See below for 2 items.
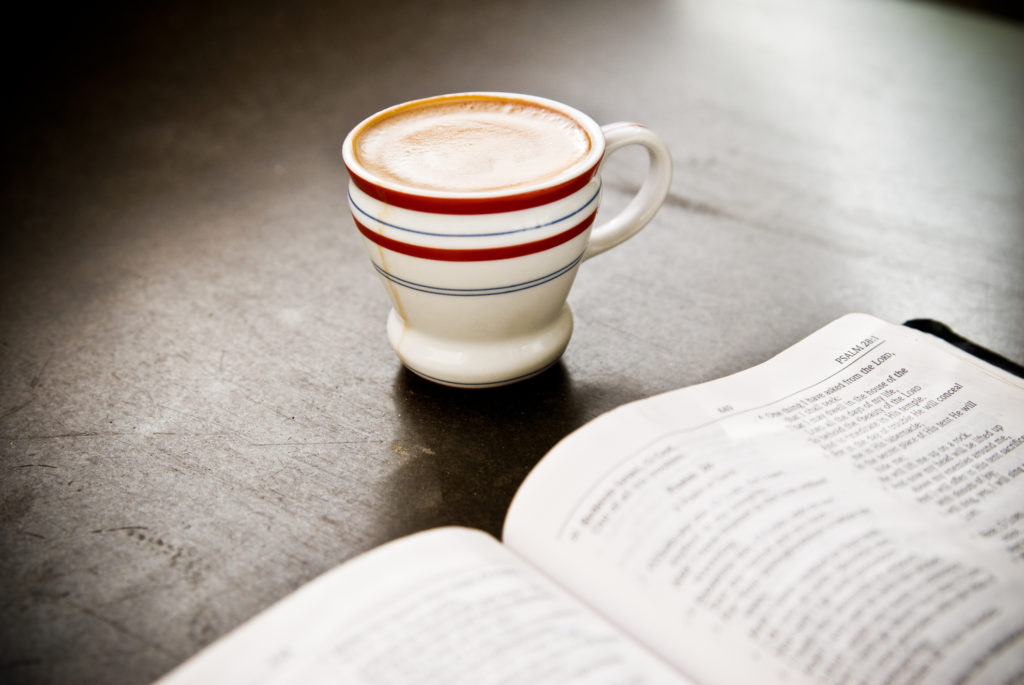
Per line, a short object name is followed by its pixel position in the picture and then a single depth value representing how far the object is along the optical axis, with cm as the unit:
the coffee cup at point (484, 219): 44
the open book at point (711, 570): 34
